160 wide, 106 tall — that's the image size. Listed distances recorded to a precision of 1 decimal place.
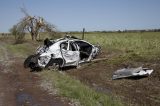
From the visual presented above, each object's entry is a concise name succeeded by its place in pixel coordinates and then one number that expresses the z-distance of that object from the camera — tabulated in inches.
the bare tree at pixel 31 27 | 1612.0
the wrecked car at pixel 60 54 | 596.9
